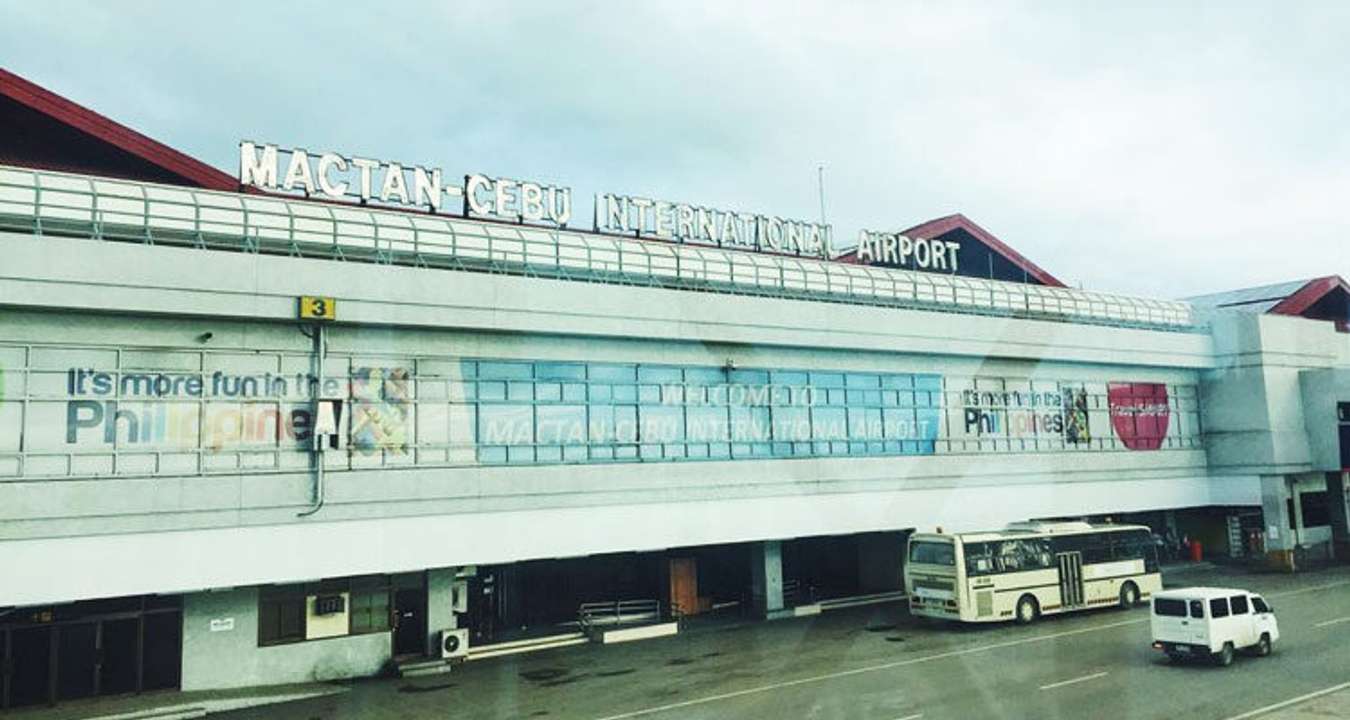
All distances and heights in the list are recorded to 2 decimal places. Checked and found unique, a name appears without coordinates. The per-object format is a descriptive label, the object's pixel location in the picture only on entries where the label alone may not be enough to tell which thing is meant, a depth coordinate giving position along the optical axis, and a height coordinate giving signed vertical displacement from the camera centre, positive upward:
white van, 22.98 -4.03
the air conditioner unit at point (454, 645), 27.41 -4.63
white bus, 29.92 -3.48
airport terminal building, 22.95 +2.08
